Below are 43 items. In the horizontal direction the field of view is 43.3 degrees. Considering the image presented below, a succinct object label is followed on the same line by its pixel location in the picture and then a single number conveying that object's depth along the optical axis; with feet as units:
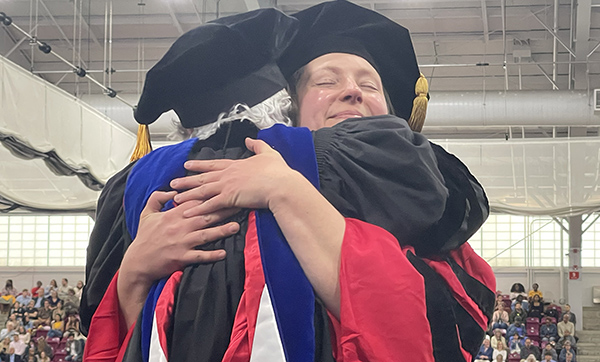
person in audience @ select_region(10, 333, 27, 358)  44.39
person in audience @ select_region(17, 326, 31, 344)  45.52
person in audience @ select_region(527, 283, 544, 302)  53.47
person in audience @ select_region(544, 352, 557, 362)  43.34
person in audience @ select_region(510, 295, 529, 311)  51.92
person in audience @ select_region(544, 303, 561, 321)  51.80
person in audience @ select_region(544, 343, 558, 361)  44.52
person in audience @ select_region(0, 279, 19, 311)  57.57
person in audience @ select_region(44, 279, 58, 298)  56.03
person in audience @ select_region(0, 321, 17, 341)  47.14
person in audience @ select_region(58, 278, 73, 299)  57.11
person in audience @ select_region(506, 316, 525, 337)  47.11
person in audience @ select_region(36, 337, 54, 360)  43.06
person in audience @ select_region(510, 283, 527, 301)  55.06
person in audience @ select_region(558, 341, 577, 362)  45.09
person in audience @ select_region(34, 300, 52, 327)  49.62
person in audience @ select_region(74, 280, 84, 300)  52.31
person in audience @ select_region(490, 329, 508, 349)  44.71
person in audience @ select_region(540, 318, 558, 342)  49.00
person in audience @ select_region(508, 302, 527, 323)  49.70
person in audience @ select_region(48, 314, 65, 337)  46.78
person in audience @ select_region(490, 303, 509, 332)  48.03
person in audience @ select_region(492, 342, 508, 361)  43.16
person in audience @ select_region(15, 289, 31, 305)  55.77
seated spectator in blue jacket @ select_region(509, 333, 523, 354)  45.11
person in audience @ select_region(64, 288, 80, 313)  49.79
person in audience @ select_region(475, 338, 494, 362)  42.22
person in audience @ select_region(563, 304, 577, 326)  51.68
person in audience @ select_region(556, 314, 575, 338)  49.73
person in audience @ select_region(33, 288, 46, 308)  54.49
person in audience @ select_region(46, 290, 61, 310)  52.90
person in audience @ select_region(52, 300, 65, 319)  49.73
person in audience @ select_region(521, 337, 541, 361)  44.55
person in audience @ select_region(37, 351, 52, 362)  42.68
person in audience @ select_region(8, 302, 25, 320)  51.88
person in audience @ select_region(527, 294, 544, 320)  51.62
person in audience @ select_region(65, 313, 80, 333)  47.16
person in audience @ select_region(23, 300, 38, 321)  51.47
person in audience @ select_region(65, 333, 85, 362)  42.01
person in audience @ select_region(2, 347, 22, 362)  43.39
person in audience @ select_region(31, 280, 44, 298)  57.31
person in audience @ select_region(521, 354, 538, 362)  41.94
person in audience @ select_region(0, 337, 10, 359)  42.85
